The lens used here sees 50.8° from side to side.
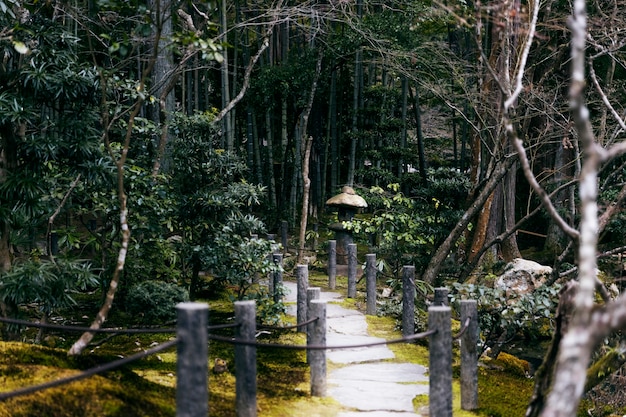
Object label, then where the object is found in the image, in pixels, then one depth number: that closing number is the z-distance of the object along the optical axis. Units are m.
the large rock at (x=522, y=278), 10.68
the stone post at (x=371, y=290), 8.41
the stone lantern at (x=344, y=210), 11.60
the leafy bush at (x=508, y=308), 6.12
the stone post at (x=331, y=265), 10.45
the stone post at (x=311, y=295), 5.67
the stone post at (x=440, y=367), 4.01
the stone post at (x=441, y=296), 5.87
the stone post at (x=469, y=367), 4.81
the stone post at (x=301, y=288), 7.03
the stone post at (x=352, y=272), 9.57
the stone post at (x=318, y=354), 4.95
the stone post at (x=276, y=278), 7.28
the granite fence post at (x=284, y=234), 13.19
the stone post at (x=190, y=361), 2.88
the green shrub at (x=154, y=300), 7.06
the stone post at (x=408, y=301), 7.06
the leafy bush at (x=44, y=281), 5.26
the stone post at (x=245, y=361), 4.04
